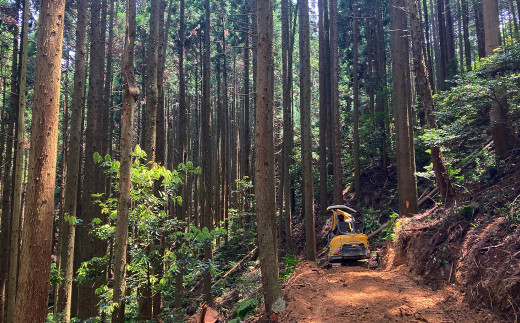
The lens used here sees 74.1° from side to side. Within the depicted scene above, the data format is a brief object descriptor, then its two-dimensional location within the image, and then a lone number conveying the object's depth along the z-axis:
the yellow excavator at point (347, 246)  11.26
